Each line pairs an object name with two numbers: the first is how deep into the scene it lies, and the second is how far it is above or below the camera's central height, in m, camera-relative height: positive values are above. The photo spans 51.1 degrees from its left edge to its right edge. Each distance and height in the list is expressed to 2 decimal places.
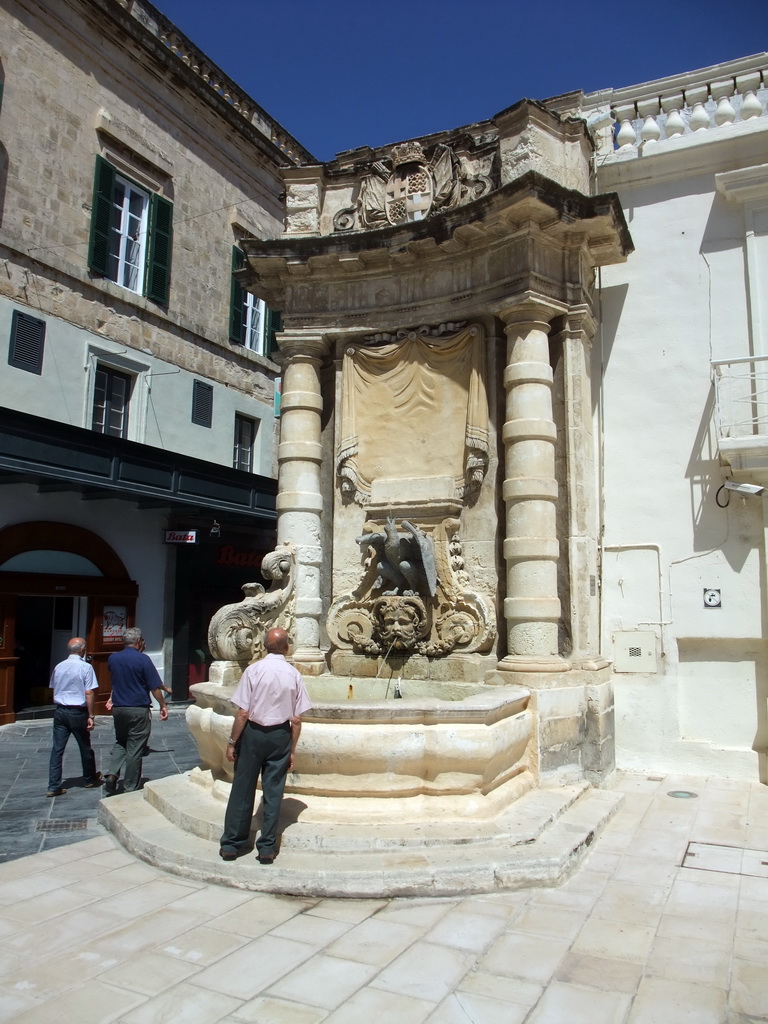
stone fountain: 5.55 +1.19
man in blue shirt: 7.29 -0.85
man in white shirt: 7.57 -0.92
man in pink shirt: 5.00 -0.78
